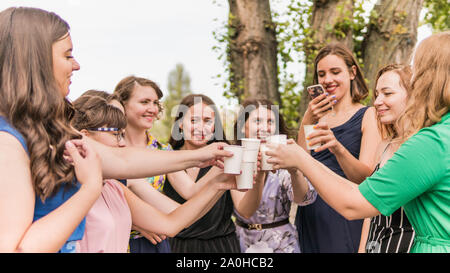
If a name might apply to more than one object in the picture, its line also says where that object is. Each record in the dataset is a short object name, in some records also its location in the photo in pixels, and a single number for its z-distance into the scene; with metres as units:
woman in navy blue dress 3.08
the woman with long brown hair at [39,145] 1.47
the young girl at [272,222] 3.49
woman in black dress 3.55
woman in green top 1.63
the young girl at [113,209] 2.11
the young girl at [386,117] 2.41
